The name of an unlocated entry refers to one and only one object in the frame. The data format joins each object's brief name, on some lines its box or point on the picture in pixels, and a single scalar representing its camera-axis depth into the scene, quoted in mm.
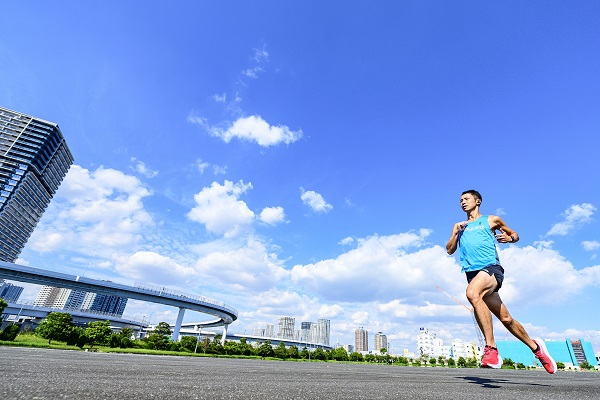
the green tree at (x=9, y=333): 31500
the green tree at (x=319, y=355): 58562
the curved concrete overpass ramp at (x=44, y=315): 77375
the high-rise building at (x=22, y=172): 98125
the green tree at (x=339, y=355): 62719
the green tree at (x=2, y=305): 34162
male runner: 3590
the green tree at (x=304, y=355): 59600
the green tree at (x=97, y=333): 37438
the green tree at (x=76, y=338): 36969
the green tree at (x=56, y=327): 35719
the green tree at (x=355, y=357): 66125
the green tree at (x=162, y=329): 51212
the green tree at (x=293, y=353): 56656
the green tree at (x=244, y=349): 53378
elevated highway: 50969
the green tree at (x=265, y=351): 54544
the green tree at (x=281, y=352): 56062
